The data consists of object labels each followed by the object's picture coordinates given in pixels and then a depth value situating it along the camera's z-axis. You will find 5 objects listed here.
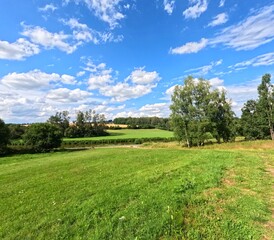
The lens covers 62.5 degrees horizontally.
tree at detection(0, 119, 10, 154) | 55.38
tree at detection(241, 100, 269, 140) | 59.81
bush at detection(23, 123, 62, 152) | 58.78
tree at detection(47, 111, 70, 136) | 105.19
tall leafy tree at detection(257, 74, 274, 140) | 53.19
